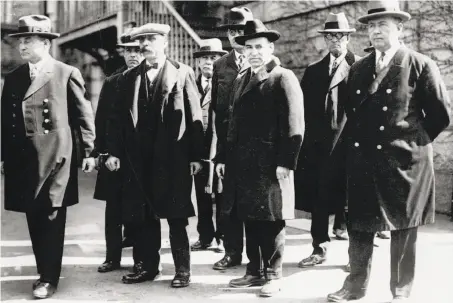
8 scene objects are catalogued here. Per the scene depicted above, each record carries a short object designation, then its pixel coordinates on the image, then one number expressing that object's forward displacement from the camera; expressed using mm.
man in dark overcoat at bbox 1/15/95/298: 4910
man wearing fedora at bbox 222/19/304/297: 4707
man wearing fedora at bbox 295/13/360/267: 5797
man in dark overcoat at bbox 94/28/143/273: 5598
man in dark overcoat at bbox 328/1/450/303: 4324
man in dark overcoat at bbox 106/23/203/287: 5051
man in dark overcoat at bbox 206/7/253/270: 5738
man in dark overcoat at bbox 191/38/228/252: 6566
